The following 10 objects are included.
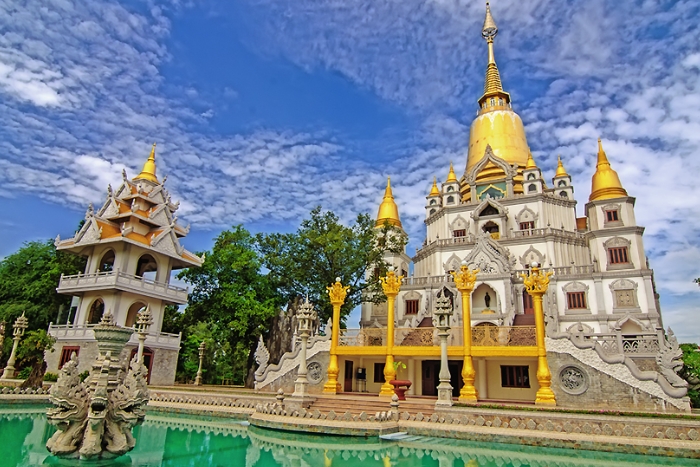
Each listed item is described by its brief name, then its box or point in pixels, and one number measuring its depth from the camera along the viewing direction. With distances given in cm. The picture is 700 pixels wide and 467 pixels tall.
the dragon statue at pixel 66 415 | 897
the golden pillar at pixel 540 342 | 1666
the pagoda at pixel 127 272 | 2466
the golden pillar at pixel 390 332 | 1880
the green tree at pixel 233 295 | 2666
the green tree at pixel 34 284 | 2858
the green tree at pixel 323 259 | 2659
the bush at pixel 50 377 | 2166
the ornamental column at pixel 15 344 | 2328
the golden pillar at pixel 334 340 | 1998
